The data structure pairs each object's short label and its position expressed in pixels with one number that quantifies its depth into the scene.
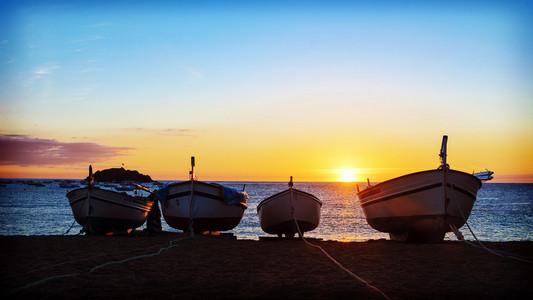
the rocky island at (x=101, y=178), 138.81
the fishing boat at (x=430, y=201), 13.31
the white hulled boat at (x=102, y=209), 16.97
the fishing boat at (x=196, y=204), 17.20
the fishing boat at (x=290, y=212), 16.58
